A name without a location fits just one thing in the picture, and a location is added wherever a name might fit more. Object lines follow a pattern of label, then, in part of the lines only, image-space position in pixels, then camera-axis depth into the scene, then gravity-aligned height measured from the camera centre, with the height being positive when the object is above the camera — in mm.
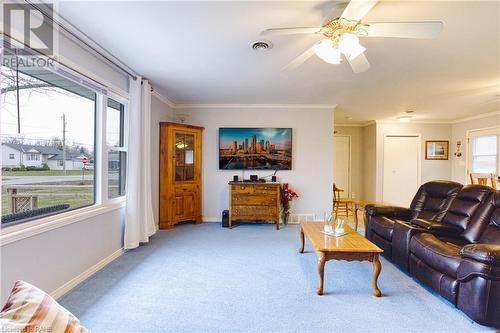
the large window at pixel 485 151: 5395 +328
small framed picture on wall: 6598 +409
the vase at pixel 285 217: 4863 -1020
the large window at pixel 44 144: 1872 +164
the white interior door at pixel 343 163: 7035 +51
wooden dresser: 4578 -670
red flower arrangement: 4805 -644
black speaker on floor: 4652 -1042
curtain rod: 1931 +1172
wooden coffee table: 2221 -786
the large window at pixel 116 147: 3162 +207
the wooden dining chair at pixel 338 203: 5613 -903
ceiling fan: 1595 +948
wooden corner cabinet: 4410 -183
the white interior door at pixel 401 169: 6520 -98
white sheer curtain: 3311 -51
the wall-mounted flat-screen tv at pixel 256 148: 4984 +323
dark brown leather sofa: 1798 -753
